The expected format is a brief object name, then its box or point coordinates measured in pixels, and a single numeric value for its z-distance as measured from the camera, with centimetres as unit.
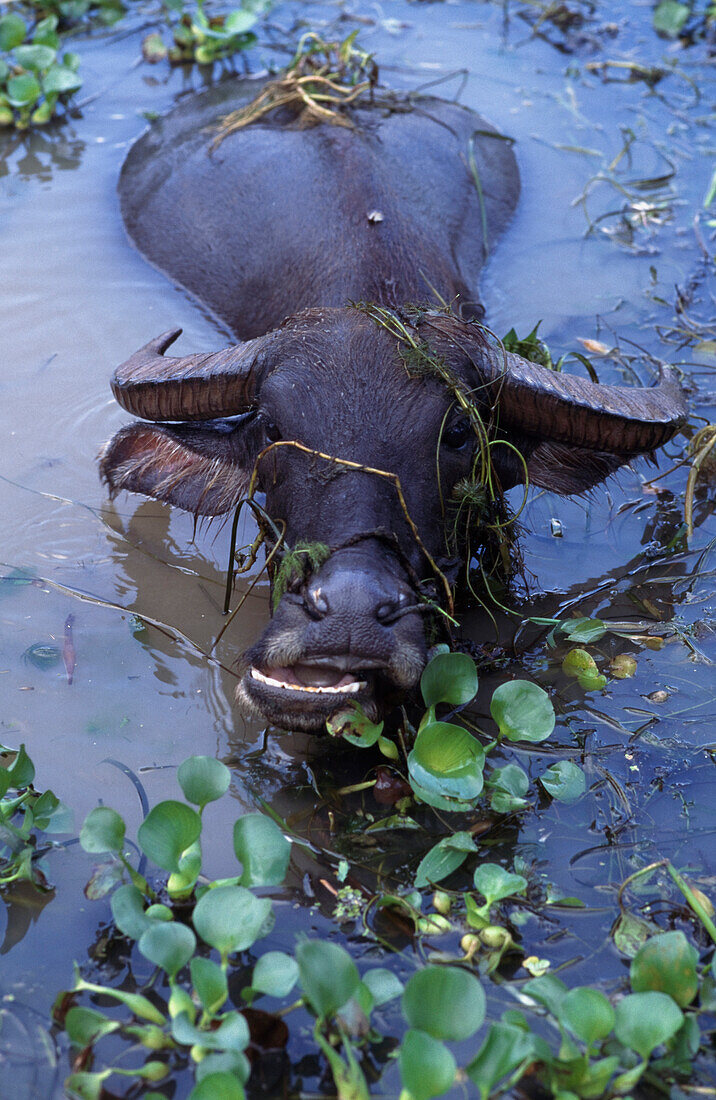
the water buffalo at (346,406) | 268
